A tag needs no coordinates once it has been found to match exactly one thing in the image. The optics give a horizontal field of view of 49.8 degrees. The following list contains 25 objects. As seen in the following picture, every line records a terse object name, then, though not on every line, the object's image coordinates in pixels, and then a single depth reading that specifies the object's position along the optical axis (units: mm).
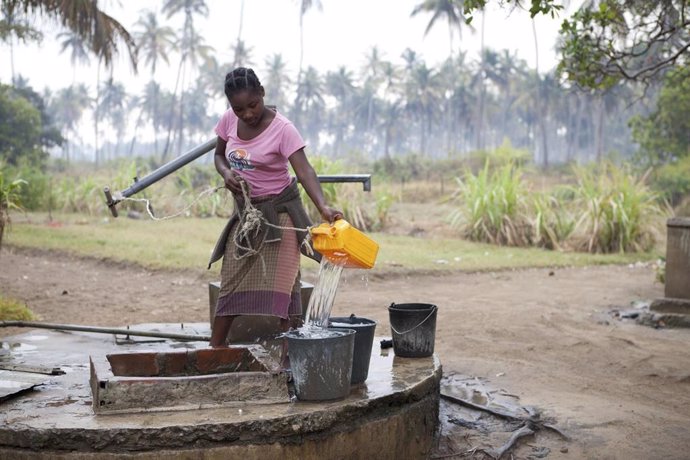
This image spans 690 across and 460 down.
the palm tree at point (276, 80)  71562
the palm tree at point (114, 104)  79938
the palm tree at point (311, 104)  75125
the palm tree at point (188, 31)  51500
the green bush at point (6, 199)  7134
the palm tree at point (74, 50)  55344
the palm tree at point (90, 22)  9430
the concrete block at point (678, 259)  6953
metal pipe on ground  4684
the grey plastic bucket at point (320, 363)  3088
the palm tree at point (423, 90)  68500
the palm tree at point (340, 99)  78562
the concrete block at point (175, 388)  3000
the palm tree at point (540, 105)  52769
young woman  3607
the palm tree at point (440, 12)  47656
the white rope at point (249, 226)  3615
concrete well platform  2789
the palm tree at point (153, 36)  56938
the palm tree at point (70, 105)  79162
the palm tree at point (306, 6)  44625
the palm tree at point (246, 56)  60225
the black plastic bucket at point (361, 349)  3475
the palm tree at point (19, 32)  15677
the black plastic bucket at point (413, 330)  3979
